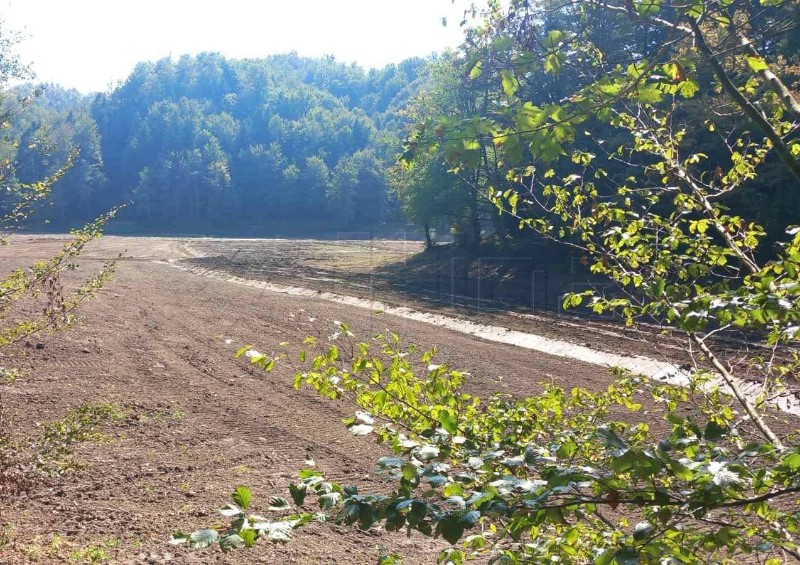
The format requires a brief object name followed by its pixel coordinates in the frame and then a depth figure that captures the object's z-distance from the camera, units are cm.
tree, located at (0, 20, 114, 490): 470
